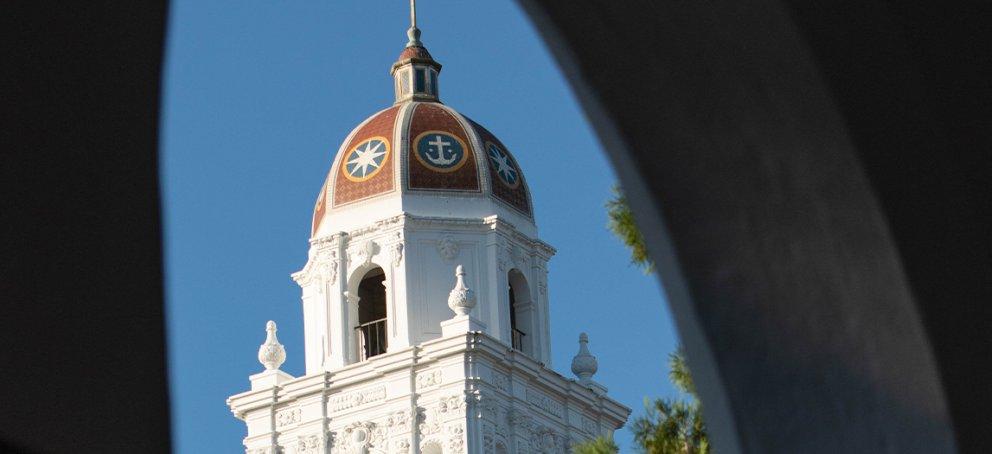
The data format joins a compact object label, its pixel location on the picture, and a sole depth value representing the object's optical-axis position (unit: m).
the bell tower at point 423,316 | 92.82
